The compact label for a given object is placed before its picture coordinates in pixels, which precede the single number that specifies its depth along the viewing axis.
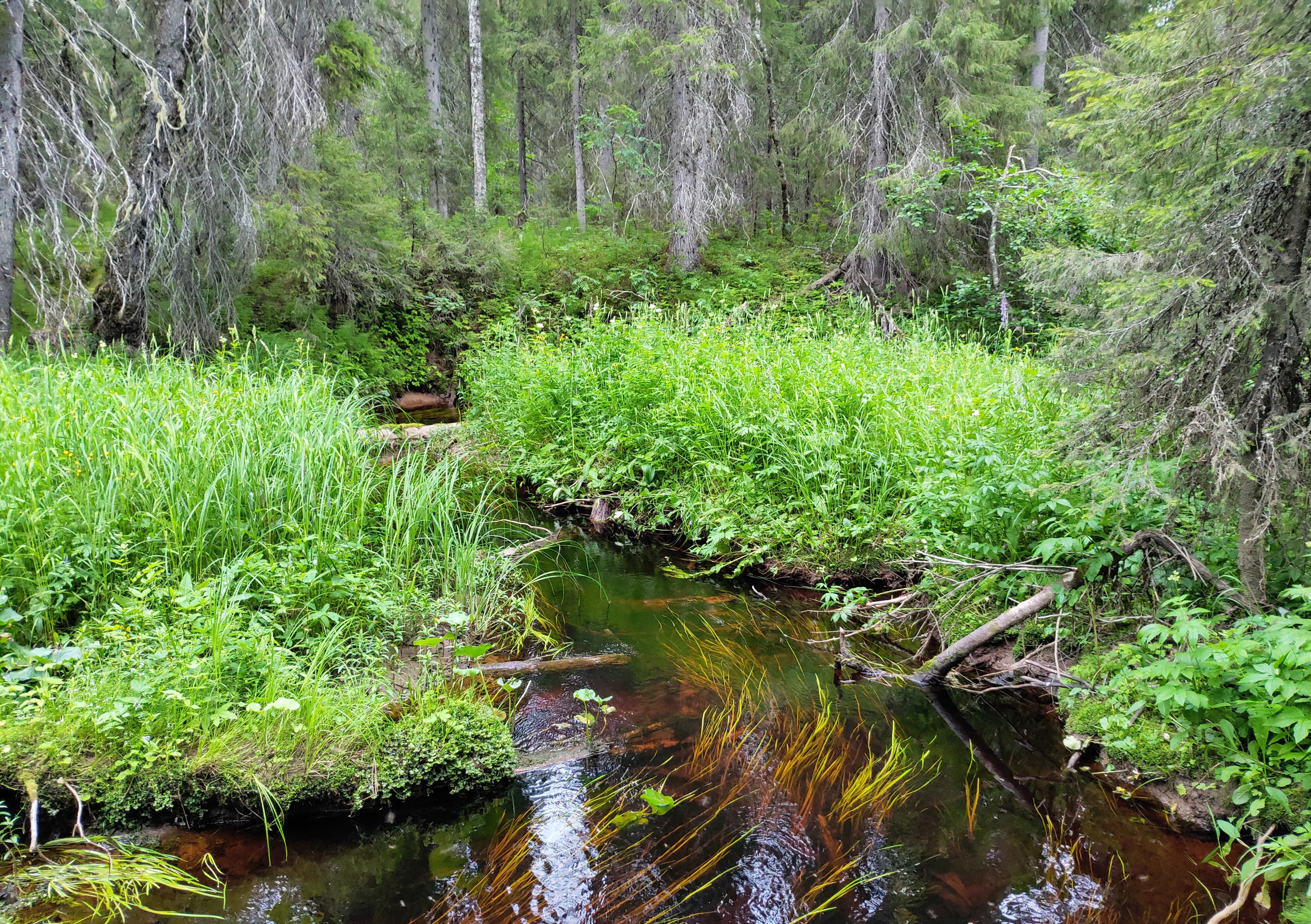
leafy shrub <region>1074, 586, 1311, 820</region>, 2.54
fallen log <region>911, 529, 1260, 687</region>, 3.35
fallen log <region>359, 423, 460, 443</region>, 6.06
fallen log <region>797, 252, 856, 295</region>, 13.25
